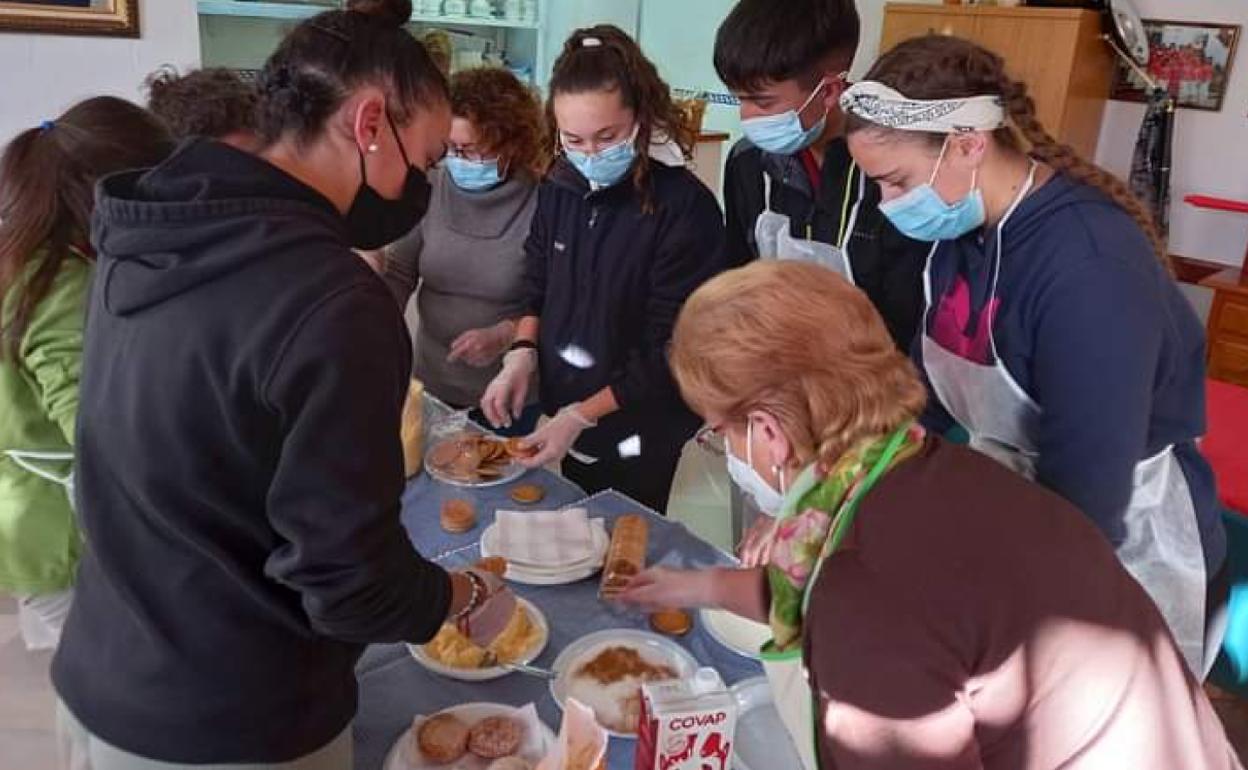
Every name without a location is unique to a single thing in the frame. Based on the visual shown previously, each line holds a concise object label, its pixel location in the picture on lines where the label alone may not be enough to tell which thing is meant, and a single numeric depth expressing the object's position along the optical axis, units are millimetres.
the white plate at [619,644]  1218
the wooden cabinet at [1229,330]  3455
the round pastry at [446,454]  1757
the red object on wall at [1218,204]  3586
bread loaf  1369
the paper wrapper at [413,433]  1713
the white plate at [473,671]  1196
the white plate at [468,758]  1044
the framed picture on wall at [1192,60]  3639
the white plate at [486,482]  1704
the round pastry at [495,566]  1363
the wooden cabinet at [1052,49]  3600
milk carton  966
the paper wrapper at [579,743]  959
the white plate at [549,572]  1404
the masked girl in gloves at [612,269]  1768
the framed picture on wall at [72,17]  2463
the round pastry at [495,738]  1057
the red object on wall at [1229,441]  2117
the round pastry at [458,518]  1561
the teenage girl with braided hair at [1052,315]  1129
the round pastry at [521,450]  1760
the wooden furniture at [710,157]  4180
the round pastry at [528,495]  1661
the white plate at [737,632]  1264
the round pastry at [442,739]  1045
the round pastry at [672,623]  1315
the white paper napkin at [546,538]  1442
